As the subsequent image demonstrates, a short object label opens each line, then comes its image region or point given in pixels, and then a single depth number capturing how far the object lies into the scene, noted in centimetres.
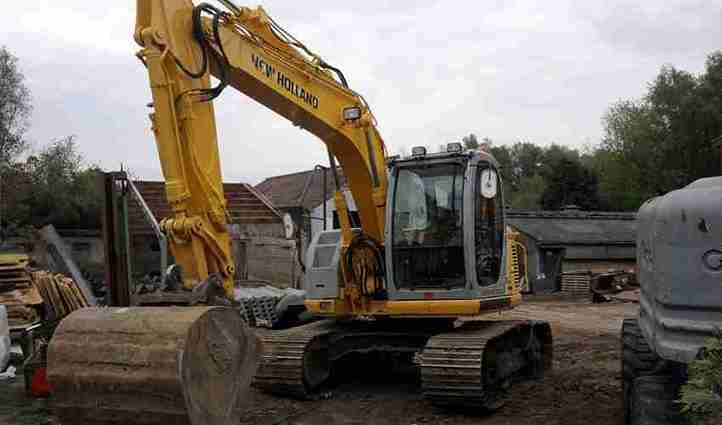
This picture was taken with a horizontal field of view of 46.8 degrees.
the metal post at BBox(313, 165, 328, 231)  864
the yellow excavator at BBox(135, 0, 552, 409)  686
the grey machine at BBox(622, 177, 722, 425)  393
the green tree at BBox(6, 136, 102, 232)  3428
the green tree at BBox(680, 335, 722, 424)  300
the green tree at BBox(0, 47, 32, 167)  3728
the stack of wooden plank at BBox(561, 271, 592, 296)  2466
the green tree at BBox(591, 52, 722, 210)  3896
